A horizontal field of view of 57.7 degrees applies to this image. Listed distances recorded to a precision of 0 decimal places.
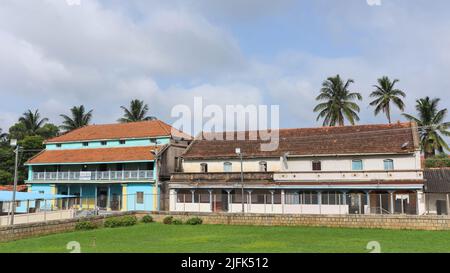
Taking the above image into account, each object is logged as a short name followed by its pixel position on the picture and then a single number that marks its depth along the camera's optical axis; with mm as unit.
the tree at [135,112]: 61350
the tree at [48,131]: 59097
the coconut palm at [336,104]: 49469
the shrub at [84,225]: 25797
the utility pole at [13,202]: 22641
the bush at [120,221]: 27594
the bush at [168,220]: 29094
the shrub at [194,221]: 28469
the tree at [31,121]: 60359
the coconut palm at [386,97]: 51125
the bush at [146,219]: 30344
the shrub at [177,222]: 28641
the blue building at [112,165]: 38312
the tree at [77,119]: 60844
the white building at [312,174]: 29061
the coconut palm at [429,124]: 45062
